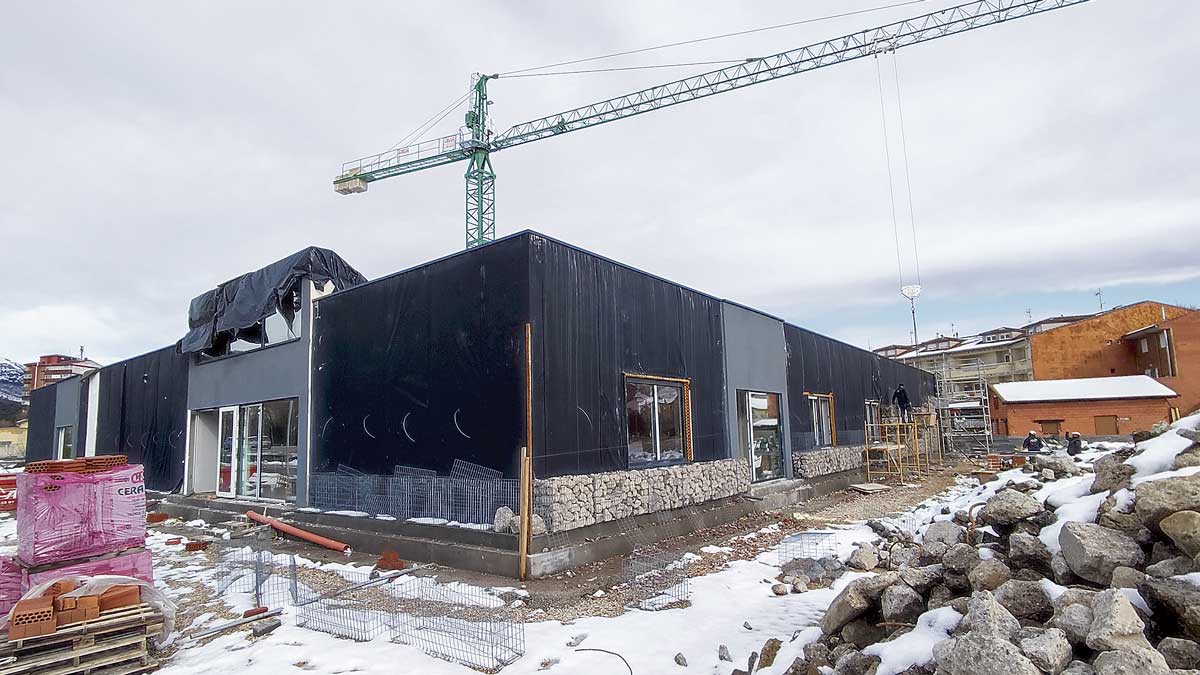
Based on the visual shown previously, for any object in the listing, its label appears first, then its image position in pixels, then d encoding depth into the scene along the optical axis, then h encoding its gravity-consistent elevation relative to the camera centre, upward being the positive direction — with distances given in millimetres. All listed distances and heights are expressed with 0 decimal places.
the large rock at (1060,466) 9141 -918
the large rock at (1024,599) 3719 -1138
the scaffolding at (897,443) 19797 -1161
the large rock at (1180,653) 2930 -1161
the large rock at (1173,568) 3385 -894
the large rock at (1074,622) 3208 -1112
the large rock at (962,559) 4480 -1076
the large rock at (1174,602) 3064 -996
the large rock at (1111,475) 4766 -561
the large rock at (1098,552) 3777 -892
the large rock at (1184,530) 3414 -708
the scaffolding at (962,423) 29323 -905
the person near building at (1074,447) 16333 -1212
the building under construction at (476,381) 9062 +756
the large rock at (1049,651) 3031 -1176
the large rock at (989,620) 3261 -1110
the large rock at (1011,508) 5141 -835
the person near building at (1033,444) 23375 -1468
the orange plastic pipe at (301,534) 9648 -1659
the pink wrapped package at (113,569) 6457 -1358
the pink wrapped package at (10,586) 6422 -1447
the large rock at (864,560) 7543 -1762
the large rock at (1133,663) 2764 -1135
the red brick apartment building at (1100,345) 44688 +3900
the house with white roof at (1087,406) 31375 -210
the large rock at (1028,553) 4352 -1015
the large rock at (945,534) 6312 -1285
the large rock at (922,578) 4492 -1183
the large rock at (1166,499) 3699 -580
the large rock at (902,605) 4301 -1314
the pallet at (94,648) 4867 -1633
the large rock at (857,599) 4566 -1339
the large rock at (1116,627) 2980 -1067
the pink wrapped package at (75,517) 6637 -833
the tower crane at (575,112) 29281 +16886
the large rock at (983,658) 2961 -1188
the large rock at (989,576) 4105 -1090
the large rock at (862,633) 4492 -1563
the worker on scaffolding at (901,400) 21188 +277
